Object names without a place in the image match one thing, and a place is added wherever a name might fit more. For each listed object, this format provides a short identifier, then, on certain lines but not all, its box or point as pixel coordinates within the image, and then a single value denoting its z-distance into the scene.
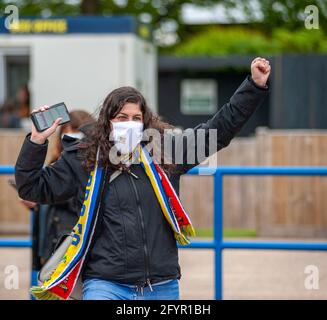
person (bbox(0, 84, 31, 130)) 27.50
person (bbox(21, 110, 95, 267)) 11.46
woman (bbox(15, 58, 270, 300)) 8.25
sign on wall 33.31
